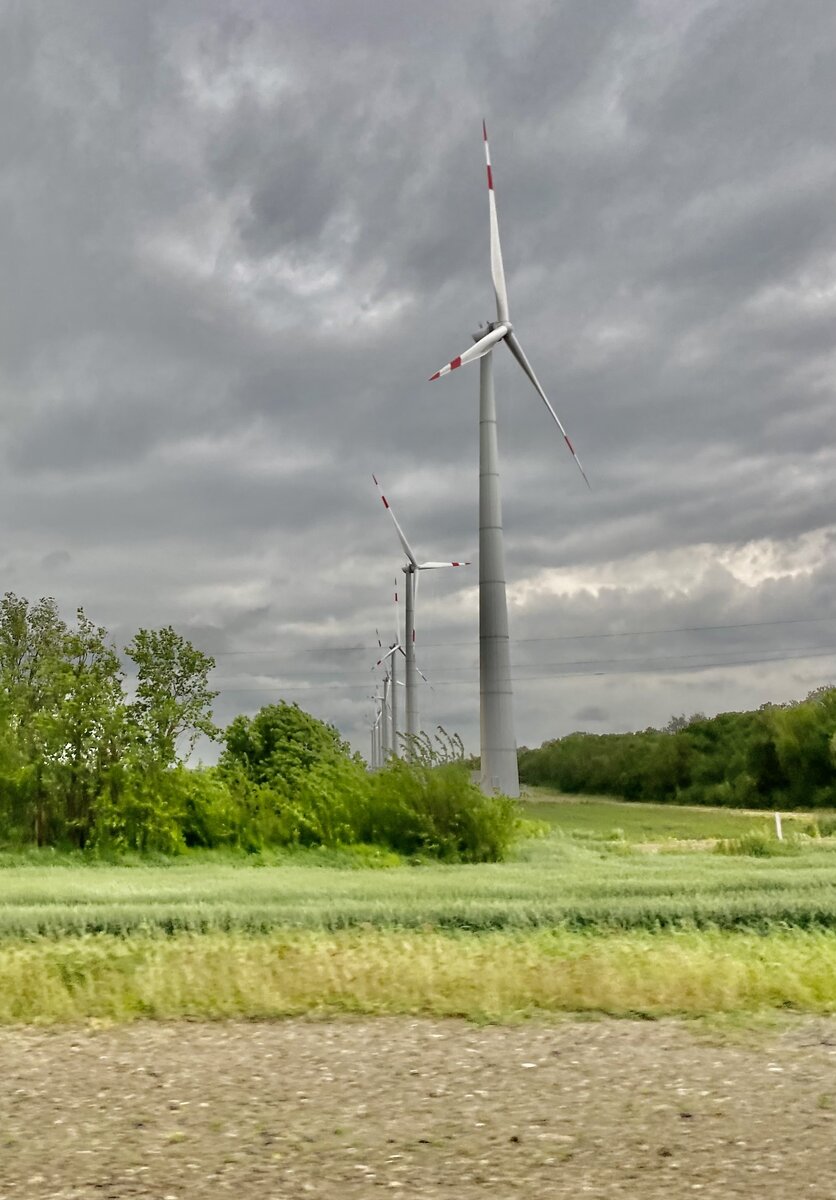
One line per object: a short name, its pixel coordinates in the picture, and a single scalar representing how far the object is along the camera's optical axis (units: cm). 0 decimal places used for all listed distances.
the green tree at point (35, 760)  2380
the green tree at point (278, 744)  2802
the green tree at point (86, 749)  2377
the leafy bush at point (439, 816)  2133
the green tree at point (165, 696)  2462
